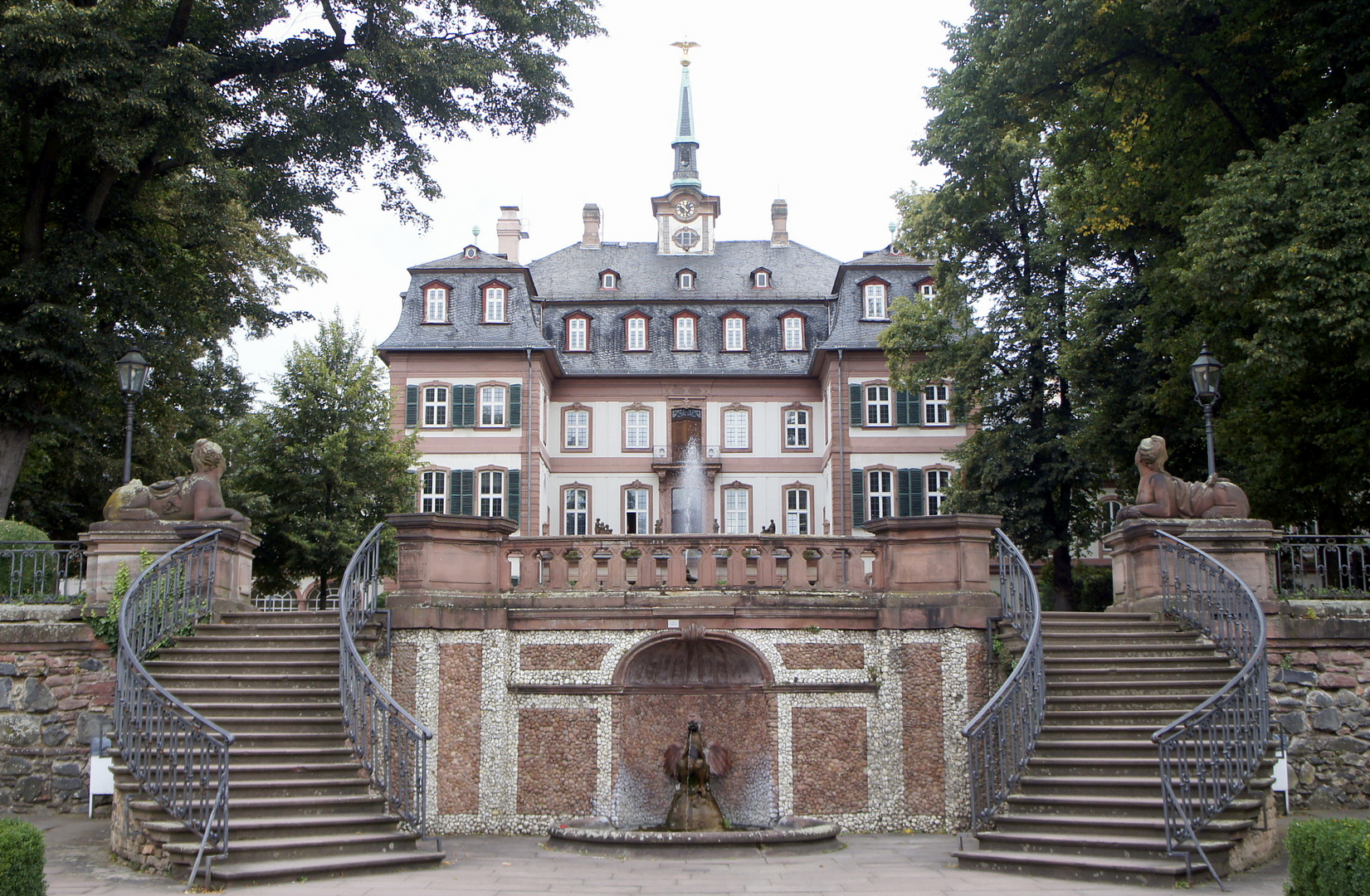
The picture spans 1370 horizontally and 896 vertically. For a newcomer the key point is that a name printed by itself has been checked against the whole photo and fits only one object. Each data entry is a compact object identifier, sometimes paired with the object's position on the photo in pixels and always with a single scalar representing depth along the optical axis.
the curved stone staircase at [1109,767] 9.82
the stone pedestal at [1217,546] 13.26
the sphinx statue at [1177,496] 13.57
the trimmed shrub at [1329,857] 7.06
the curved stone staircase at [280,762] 9.92
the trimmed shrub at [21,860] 7.30
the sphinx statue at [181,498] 13.66
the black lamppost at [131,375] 15.02
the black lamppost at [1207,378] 15.09
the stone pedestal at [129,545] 13.31
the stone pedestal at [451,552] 13.55
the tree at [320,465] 25.58
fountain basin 11.17
